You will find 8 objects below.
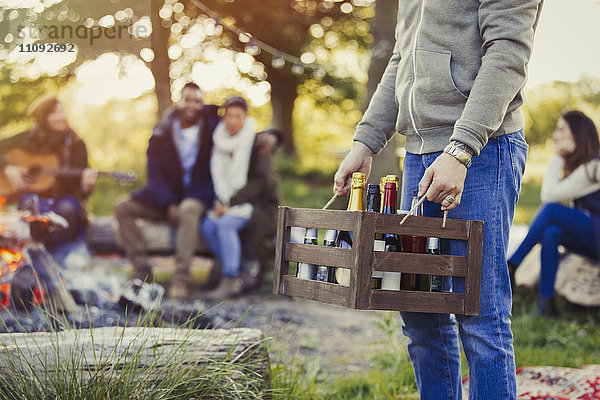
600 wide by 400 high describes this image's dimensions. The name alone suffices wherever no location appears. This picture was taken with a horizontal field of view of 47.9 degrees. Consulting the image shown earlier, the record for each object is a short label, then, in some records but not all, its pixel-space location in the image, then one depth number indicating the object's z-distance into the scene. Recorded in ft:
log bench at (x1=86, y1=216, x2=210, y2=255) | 18.76
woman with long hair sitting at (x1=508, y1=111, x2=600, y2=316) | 15.33
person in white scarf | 18.70
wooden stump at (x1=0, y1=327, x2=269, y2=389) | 6.26
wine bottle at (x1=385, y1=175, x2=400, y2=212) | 6.18
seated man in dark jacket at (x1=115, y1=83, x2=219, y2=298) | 18.53
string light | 19.17
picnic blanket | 8.83
